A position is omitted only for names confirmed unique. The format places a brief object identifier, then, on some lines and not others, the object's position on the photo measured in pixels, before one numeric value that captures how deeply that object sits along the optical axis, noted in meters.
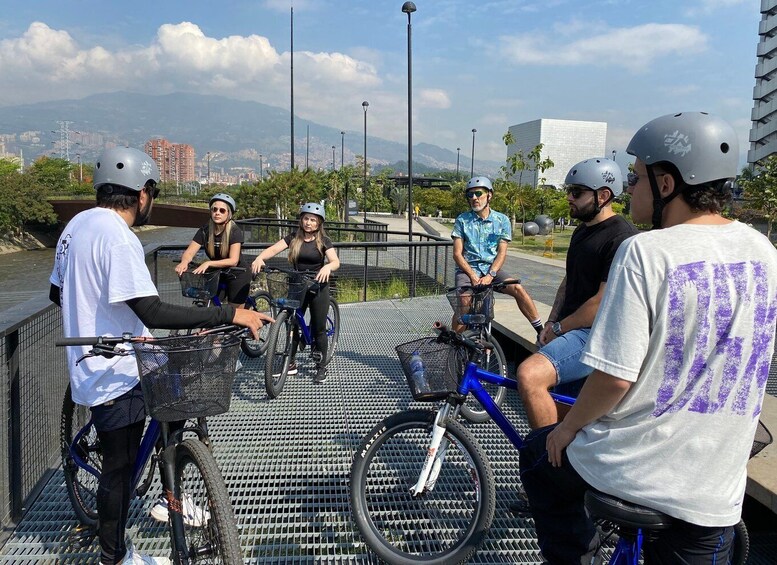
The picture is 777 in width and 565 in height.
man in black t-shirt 2.81
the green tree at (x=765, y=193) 25.47
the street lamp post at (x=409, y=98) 16.97
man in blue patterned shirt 5.35
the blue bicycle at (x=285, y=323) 5.08
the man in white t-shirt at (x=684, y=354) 1.52
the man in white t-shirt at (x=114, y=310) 2.37
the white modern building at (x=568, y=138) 169.00
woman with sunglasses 5.76
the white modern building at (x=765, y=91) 84.44
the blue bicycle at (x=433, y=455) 2.81
